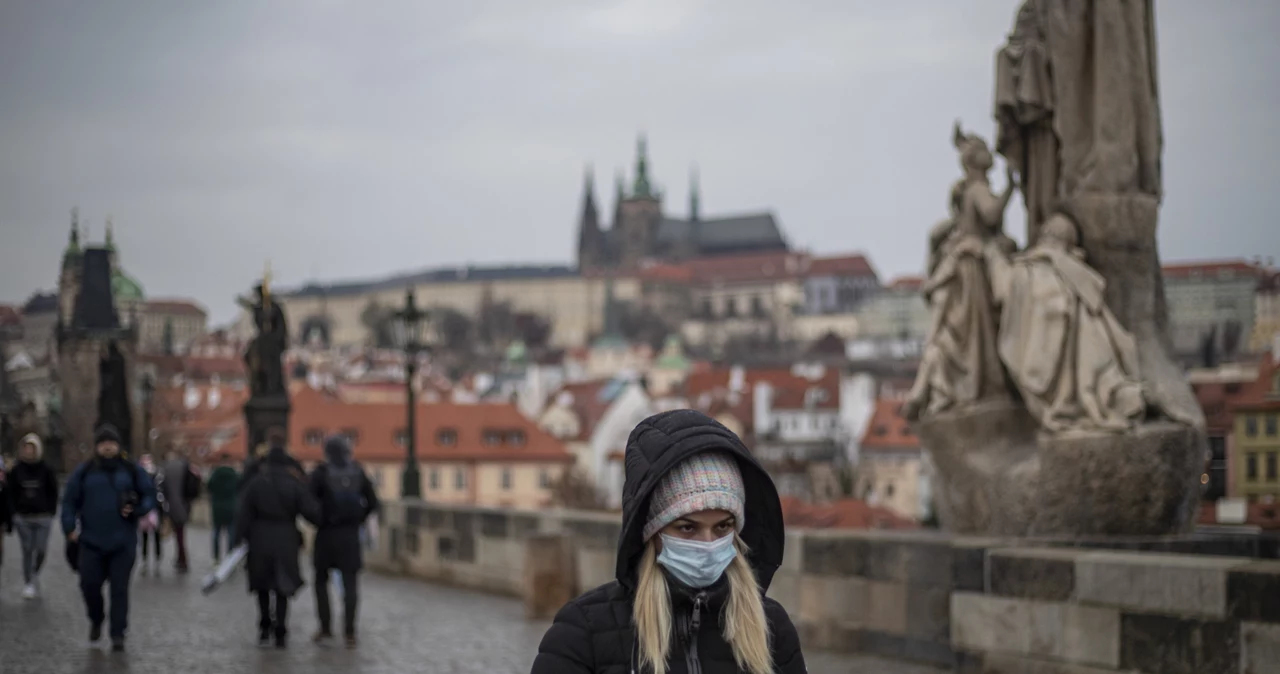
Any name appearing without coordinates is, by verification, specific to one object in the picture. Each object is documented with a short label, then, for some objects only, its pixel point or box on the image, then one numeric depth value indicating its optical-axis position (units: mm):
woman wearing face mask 3232
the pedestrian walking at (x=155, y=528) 18609
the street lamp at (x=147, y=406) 30984
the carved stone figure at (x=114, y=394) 26031
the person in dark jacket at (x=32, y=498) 13758
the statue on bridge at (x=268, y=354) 23375
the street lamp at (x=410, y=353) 20562
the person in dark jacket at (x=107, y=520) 10547
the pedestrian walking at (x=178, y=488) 18531
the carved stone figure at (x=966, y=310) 10938
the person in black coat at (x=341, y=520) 11938
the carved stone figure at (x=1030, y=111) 10906
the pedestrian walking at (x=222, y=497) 18891
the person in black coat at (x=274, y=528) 11391
